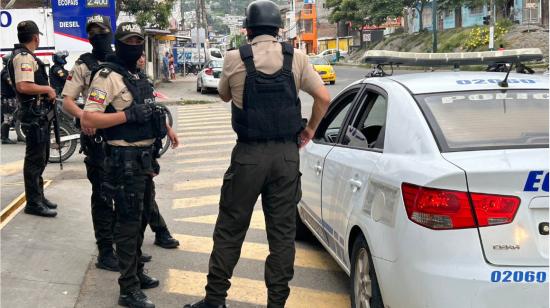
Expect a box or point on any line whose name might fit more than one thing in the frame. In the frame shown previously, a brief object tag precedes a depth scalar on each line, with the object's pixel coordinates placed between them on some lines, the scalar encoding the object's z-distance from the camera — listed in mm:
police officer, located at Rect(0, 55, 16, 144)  6152
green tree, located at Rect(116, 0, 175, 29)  26656
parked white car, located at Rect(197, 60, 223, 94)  24000
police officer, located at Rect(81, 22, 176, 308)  3760
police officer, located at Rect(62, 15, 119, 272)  4508
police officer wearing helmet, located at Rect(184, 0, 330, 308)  3488
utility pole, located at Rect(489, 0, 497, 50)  30309
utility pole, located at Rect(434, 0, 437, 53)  36975
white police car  2625
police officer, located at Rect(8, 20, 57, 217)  5559
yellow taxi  28234
